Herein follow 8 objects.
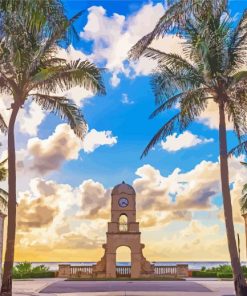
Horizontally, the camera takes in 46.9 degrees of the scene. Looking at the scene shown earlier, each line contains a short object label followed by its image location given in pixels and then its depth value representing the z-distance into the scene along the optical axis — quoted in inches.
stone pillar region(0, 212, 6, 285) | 515.5
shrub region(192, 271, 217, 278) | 1024.5
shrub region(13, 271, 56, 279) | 1004.4
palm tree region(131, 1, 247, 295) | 404.8
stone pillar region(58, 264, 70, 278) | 1019.3
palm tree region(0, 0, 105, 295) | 365.7
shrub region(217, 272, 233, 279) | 977.9
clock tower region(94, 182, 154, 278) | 992.3
